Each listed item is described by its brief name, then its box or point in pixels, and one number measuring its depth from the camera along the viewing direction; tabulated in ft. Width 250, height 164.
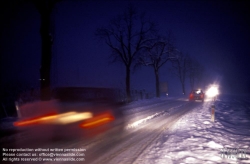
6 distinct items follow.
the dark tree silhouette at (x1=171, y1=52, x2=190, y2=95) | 168.80
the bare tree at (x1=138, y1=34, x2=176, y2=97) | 108.11
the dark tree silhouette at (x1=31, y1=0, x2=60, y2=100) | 44.86
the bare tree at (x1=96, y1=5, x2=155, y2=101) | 88.79
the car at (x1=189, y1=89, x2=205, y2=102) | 91.50
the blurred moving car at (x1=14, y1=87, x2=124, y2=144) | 27.71
